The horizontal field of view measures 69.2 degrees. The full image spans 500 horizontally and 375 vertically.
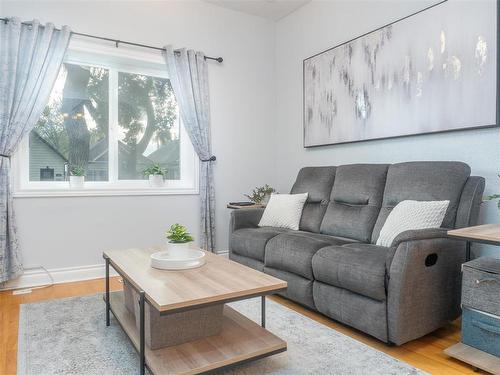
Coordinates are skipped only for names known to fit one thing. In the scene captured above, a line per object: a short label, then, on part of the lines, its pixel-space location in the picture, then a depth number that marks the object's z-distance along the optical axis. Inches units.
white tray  73.5
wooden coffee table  56.9
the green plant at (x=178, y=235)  76.3
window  131.1
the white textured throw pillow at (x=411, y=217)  86.4
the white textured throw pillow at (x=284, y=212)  126.5
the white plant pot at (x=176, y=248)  76.4
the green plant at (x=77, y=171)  133.4
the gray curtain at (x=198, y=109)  148.3
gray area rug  68.1
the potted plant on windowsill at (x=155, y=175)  149.4
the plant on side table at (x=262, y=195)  154.6
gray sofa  74.5
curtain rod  129.4
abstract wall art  95.7
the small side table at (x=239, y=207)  142.9
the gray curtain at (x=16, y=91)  115.5
